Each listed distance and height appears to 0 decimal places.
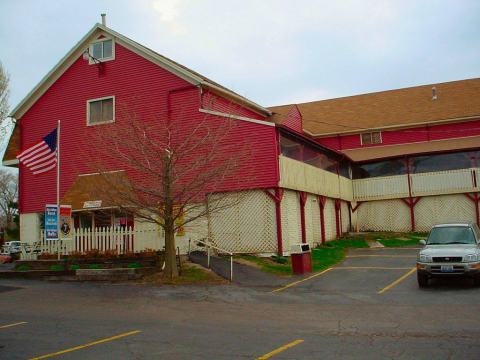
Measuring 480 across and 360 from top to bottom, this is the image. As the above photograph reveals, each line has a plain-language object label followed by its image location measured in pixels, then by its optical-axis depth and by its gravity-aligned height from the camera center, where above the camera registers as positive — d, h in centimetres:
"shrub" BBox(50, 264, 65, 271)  1922 -95
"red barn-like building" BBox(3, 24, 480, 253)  2173 +423
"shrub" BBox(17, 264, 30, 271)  2015 -94
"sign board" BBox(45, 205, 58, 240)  1889 +71
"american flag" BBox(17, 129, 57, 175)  2108 +350
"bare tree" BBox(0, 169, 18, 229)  8175 +855
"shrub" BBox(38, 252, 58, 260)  2076 -56
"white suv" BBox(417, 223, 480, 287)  1385 -83
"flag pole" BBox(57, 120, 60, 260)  1919 +199
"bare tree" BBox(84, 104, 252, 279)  1709 +274
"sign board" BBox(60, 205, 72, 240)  1961 +73
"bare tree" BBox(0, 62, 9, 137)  2958 +838
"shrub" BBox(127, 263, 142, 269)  1873 -97
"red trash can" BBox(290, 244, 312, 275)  1827 -89
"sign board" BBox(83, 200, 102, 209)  2319 +162
